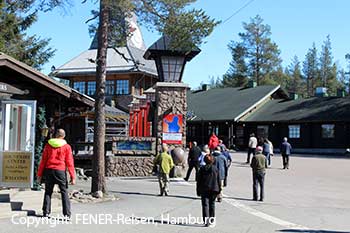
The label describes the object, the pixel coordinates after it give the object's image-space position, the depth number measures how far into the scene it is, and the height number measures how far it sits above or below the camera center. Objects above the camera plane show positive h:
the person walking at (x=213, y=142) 23.71 -0.15
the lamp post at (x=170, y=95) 21.88 +1.90
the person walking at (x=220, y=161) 14.79 -0.68
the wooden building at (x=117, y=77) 46.44 +5.81
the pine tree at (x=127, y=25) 14.62 +3.58
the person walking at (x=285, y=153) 25.75 -0.66
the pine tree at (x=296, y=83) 100.38 +11.65
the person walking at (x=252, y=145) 28.00 -0.30
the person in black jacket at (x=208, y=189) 10.37 -1.05
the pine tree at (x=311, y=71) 97.32 +13.87
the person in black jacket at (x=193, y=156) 19.47 -0.70
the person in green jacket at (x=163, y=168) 15.23 -0.94
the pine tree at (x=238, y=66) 77.12 +11.48
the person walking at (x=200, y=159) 17.81 -0.73
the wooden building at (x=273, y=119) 41.47 +1.86
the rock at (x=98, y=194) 14.26 -1.65
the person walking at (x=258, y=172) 15.08 -0.98
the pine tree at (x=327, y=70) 92.75 +13.65
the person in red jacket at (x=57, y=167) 10.17 -0.65
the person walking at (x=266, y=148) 25.55 -0.42
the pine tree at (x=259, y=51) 75.88 +13.58
